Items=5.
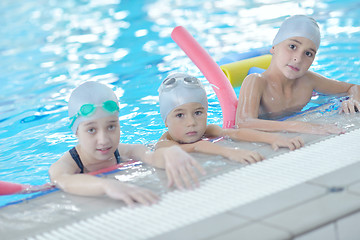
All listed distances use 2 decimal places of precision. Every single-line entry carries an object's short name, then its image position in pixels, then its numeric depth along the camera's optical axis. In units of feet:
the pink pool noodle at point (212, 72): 14.78
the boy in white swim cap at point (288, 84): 12.99
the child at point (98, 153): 8.78
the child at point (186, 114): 11.80
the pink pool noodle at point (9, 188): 10.55
